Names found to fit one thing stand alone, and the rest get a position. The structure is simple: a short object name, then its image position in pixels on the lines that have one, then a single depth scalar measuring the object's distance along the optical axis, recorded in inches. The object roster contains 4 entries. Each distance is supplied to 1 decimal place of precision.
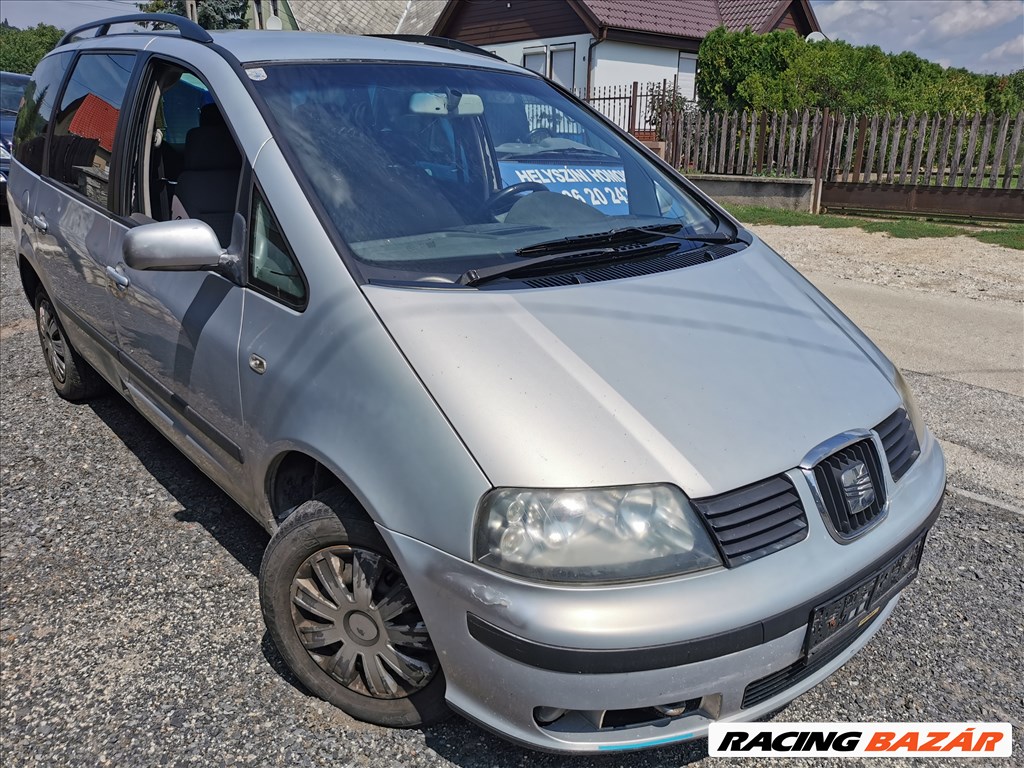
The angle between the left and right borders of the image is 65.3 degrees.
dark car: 414.9
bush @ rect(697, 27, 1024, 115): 572.7
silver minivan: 70.3
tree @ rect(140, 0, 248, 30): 1291.8
